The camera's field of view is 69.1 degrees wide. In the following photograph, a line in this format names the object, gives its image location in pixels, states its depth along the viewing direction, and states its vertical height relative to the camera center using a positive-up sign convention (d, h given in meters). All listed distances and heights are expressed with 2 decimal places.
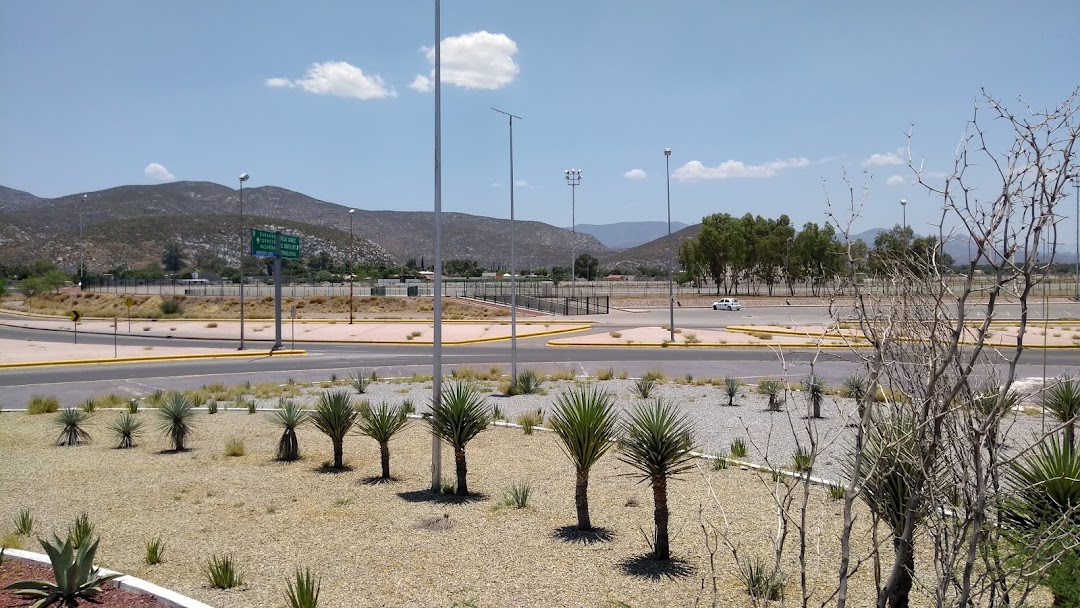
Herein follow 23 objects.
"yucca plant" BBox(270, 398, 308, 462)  12.77 -2.56
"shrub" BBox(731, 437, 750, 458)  12.49 -2.71
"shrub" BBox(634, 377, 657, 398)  19.67 -2.73
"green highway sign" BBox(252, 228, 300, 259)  37.84 +1.71
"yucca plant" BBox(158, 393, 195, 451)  13.70 -2.44
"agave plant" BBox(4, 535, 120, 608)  6.73 -2.62
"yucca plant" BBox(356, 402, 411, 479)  11.45 -2.16
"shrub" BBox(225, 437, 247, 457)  13.19 -2.85
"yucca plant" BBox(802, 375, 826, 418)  16.31 -2.44
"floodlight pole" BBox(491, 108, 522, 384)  21.69 -0.89
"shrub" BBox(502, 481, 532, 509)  9.80 -2.76
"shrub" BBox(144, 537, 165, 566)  7.82 -2.75
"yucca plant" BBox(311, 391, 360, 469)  12.13 -2.17
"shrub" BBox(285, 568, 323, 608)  6.21 -2.54
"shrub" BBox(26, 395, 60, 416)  18.53 -3.01
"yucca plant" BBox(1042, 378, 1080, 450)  11.62 -1.84
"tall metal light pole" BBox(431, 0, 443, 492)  10.66 -0.51
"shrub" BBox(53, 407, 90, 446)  14.29 -2.75
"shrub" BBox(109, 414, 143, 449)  14.02 -2.73
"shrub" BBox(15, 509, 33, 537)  8.79 -2.77
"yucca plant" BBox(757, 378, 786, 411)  17.38 -2.67
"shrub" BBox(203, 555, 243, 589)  7.13 -2.69
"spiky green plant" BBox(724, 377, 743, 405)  18.72 -2.60
